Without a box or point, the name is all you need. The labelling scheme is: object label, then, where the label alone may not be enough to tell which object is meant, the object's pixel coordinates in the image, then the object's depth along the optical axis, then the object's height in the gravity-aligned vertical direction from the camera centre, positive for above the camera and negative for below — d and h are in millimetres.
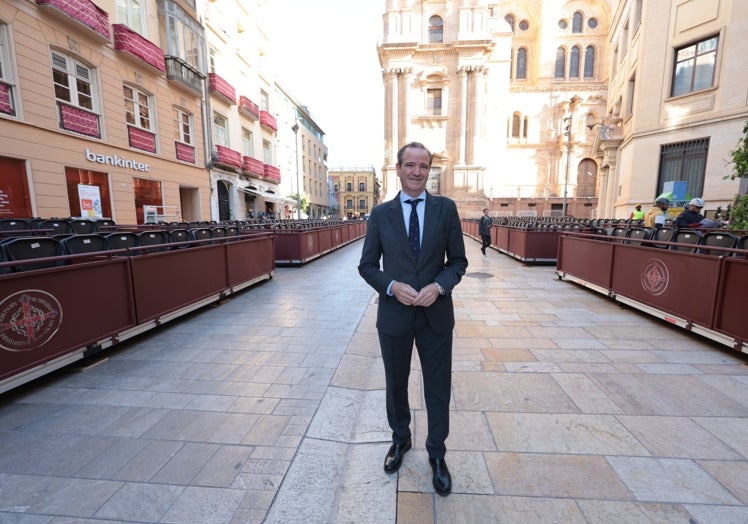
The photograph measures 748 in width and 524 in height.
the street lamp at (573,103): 41625 +13853
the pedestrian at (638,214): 13633 +50
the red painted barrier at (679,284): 4059 -1041
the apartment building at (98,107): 10062 +4110
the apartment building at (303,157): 35531 +7551
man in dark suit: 2012 -365
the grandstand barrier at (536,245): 11266 -996
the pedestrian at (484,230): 14315 -614
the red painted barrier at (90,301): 3096 -1011
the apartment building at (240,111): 20875 +7542
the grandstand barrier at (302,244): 11117 -991
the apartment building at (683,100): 14602 +5510
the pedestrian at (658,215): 7848 +6
